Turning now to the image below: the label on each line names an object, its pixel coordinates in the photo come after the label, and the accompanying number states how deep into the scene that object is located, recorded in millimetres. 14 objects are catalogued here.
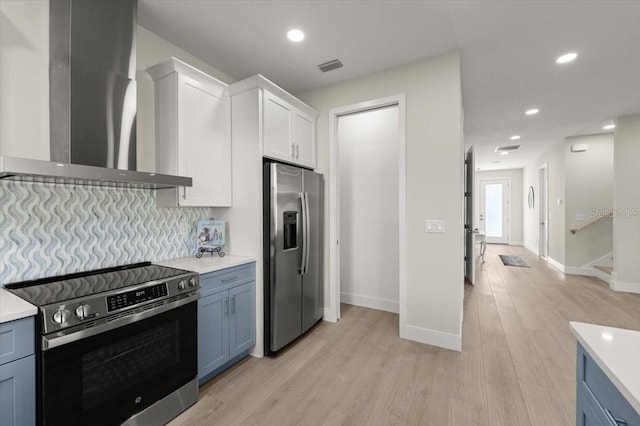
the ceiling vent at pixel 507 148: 6522
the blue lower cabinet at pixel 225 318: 2023
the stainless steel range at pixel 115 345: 1268
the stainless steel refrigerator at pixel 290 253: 2473
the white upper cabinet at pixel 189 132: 2182
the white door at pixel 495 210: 9828
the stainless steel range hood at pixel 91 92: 1651
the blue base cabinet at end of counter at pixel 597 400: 739
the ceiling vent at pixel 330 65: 2768
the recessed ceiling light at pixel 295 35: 2297
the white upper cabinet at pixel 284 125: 2523
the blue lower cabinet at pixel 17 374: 1155
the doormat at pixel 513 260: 6488
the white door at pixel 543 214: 6953
